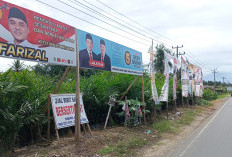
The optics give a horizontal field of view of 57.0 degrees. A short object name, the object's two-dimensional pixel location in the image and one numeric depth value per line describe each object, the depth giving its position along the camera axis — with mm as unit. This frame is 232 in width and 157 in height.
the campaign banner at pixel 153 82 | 10781
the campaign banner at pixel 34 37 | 4695
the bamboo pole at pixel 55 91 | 5941
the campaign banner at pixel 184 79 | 17798
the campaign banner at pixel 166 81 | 12251
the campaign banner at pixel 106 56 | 6828
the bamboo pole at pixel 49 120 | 5937
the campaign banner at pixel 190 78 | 19714
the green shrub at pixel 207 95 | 31073
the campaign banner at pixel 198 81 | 23239
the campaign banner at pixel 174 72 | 15069
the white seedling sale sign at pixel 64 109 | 5957
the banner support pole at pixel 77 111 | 6139
